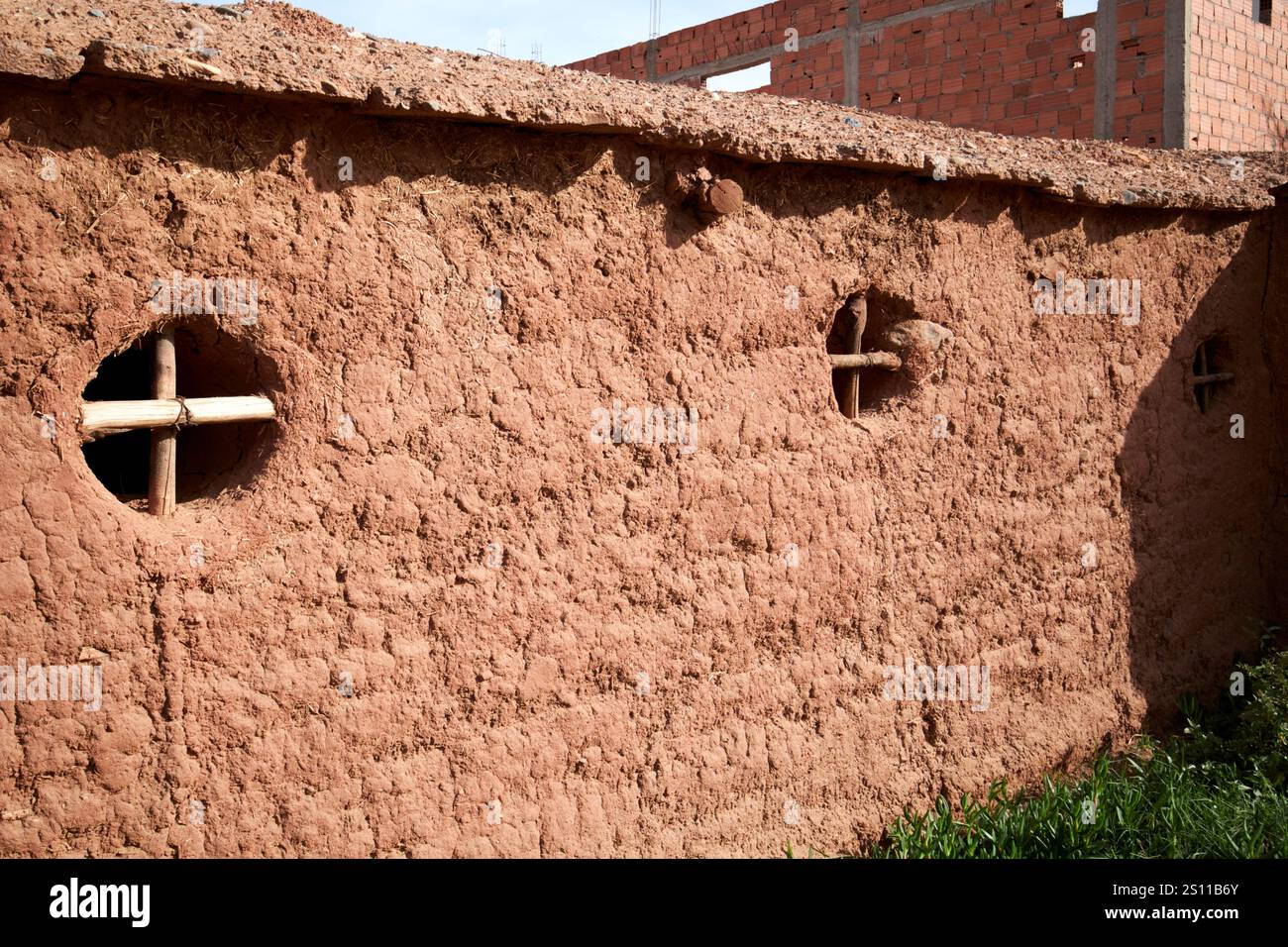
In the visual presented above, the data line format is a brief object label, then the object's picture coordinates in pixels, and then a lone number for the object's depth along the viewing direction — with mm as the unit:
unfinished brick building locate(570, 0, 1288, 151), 9453
